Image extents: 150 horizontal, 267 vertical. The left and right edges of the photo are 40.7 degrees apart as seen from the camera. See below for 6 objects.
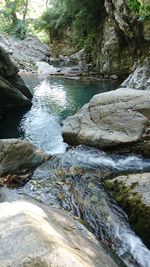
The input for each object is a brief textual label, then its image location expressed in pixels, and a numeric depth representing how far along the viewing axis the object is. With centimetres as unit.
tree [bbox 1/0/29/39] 2264
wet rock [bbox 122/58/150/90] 1048
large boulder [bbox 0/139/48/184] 470
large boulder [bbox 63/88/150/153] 575
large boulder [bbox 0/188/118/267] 198
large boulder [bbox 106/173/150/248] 350
